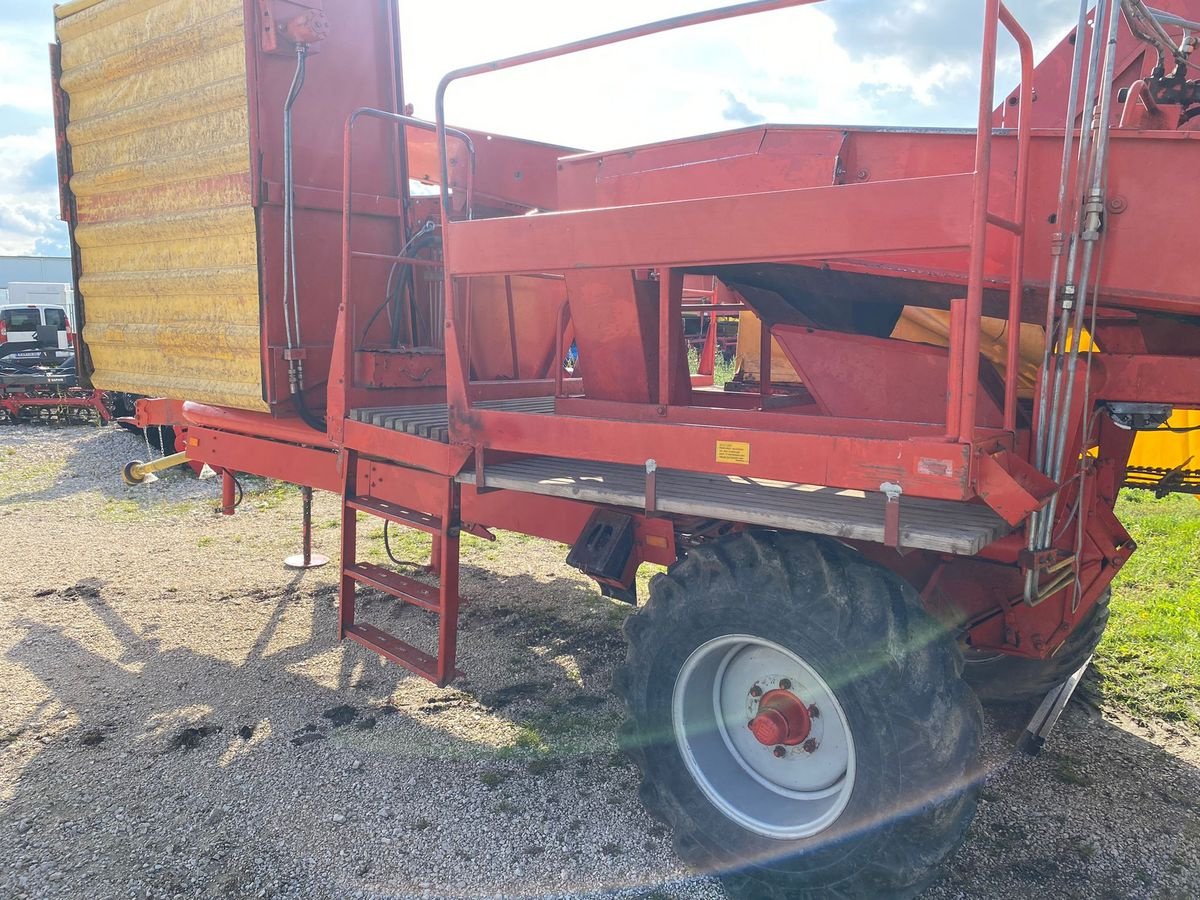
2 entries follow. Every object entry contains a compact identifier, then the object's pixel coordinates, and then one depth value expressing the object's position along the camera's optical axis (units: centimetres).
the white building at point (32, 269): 5769
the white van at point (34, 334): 1595
